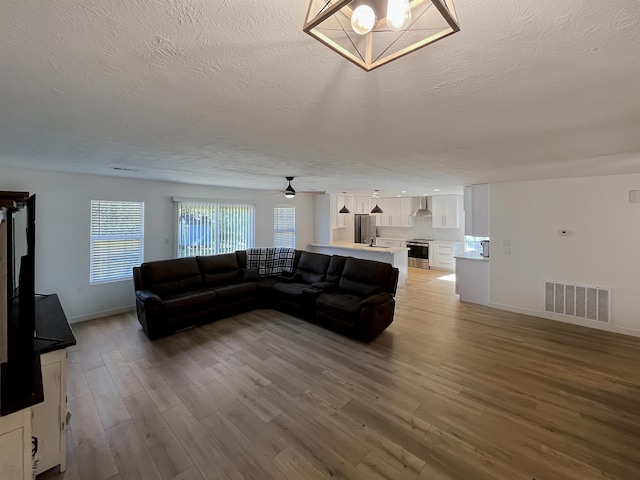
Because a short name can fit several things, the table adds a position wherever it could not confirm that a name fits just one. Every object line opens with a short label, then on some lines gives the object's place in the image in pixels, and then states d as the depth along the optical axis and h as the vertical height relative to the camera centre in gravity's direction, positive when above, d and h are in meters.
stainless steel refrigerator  9.76 +0.39
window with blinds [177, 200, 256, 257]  5.68 +0.30
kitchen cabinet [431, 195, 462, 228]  8.56 +0.93
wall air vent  4.23 -1.00
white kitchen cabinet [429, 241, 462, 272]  8.75 -0.46
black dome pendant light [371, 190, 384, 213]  8.18 +0.90
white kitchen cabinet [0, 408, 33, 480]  1.29 -1.00
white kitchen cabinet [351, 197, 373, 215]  9.58 +1.24
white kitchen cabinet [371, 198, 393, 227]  10.06 +1.06
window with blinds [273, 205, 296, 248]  7.52 +0.39
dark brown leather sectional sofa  3.87 -0.86
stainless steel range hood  9.11 +0.98
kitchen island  6.80 -0.34
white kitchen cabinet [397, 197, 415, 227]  9.65 +1.05
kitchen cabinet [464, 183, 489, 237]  5.38 +0.59
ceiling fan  4.81 +0.90
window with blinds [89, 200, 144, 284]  4.64 +0.03
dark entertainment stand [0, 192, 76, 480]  1.28 -0.72
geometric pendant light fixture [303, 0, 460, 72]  0.77 +0.78
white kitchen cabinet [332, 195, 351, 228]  8.22 +0.81
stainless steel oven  9.23 -0.43
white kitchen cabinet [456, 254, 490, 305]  5.43 -0.81
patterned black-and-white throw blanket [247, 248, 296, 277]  5.77 -0.42
